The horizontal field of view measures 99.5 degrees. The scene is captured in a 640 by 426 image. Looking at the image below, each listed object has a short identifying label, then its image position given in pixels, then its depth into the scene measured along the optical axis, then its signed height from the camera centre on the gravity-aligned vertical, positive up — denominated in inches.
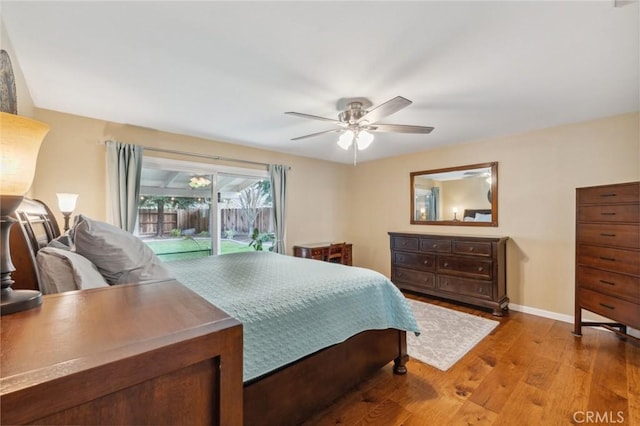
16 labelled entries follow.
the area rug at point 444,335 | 92.4 -48.1
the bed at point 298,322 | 52.2 -26.0
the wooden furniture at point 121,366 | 19.7 -12.5
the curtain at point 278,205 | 167.6 +5.2
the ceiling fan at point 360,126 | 94.2 +32.4
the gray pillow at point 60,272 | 43.8 -10.0
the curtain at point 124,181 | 115.3 +13.8
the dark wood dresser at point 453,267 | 130.4 -28.3
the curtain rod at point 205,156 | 129.3 +30.5
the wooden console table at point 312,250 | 171.9 -24.0
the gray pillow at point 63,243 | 58.2 -6.9
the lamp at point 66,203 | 93.3 +3.4
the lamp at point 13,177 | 31.6 +4.4
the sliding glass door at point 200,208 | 132.6 +2.9
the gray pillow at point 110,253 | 54.4 -8.4
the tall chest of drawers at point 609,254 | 90.0 -14.2
